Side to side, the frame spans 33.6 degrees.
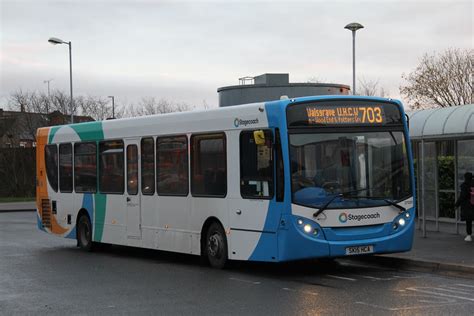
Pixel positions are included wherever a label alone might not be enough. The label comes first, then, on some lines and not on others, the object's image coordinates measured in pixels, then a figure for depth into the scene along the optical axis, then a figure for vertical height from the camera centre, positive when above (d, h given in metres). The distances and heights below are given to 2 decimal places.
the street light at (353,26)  33.16 +5.47
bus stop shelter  17.24 -0.15
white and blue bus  12.45 -0.40
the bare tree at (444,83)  50.50 +4.59
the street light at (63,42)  39.84 +6.10
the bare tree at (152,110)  68.25 +4.34
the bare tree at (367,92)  59.81 +4.84
